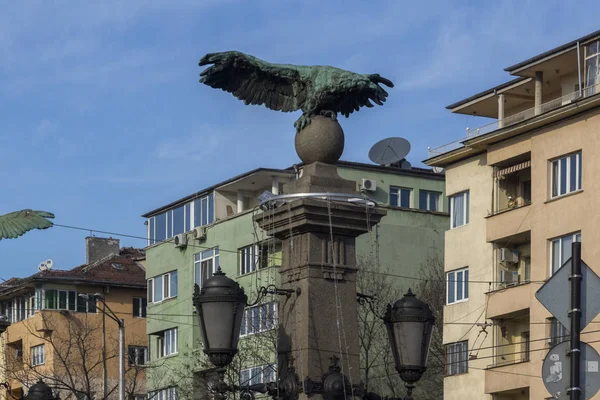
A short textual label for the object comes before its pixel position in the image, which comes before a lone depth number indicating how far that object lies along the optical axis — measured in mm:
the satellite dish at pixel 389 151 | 61844
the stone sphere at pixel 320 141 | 16859
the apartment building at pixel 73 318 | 75938
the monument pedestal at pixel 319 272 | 16391
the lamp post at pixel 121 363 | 47938
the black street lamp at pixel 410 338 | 16734
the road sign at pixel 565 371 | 13320
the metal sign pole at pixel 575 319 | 13391
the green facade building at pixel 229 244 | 60656
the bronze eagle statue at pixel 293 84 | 17172
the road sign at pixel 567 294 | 13688
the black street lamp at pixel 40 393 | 28922
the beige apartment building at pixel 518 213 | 50031
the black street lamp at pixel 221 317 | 15773
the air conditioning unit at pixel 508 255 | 53344
